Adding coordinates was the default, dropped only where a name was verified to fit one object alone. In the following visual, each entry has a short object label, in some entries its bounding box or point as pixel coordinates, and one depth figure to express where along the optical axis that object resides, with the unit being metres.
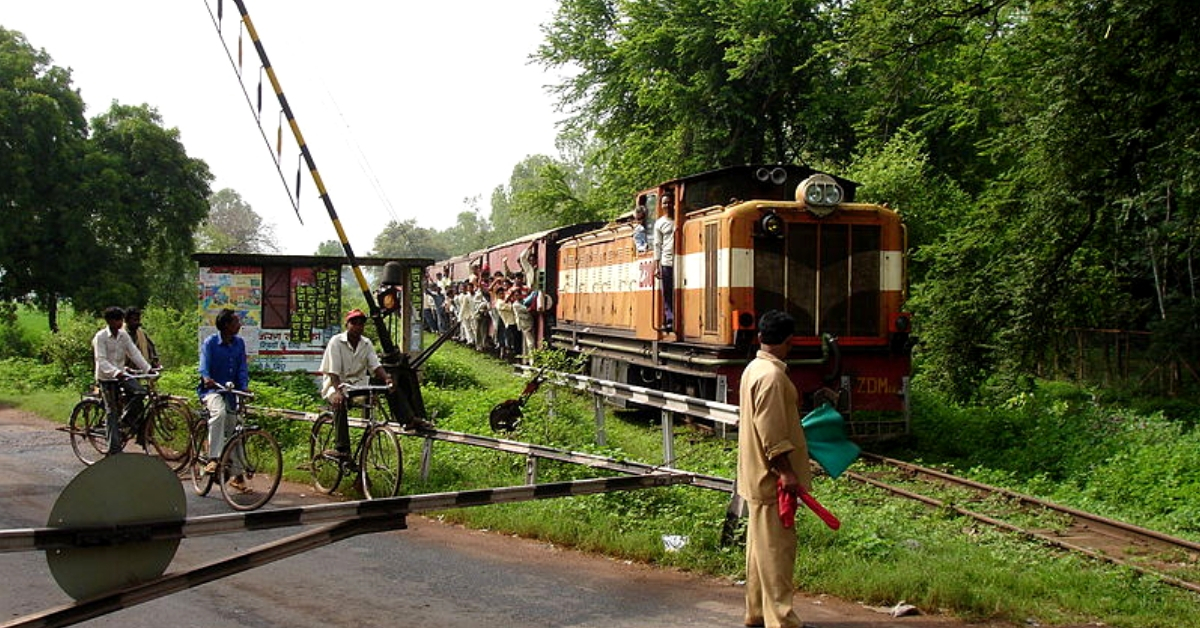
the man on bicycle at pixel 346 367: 9.56
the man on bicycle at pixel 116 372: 11.20
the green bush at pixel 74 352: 20.86
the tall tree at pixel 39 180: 26.81
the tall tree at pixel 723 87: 27.66
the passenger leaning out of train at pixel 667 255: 14.70
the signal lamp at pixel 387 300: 10.26
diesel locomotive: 12.92
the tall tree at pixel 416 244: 91.06
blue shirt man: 9.90
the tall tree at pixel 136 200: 28.27
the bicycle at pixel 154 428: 11.55
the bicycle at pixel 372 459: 9.26
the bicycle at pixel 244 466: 9.48
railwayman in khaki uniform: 5.76
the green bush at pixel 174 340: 21.41
